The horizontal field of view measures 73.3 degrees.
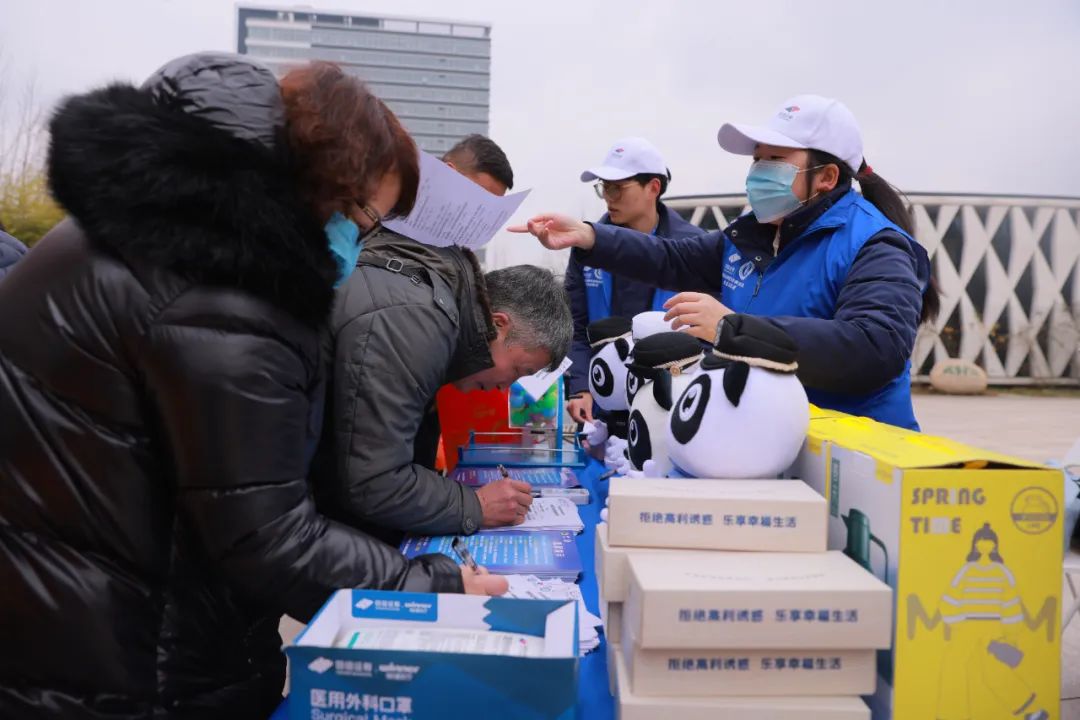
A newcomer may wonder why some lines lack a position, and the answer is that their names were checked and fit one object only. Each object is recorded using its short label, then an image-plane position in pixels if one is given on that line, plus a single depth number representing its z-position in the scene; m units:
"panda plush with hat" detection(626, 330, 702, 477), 1.53
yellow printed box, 0.86
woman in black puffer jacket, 0.86
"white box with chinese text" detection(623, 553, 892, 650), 0.82
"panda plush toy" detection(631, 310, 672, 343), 2.05
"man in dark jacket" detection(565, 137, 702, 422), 3.29
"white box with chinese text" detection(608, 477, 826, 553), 0.99
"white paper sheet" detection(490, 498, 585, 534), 1.56
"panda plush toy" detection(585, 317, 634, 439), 2.21
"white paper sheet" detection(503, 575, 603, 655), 1.08
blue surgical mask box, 0.72
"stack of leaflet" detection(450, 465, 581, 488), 1.91
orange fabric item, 2.42
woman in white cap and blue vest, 1.44
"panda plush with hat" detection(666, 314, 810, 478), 1.17
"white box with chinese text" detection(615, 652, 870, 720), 0.84
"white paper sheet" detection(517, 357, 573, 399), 2.33
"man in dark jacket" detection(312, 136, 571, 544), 1.33
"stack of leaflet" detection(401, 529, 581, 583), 1.29
